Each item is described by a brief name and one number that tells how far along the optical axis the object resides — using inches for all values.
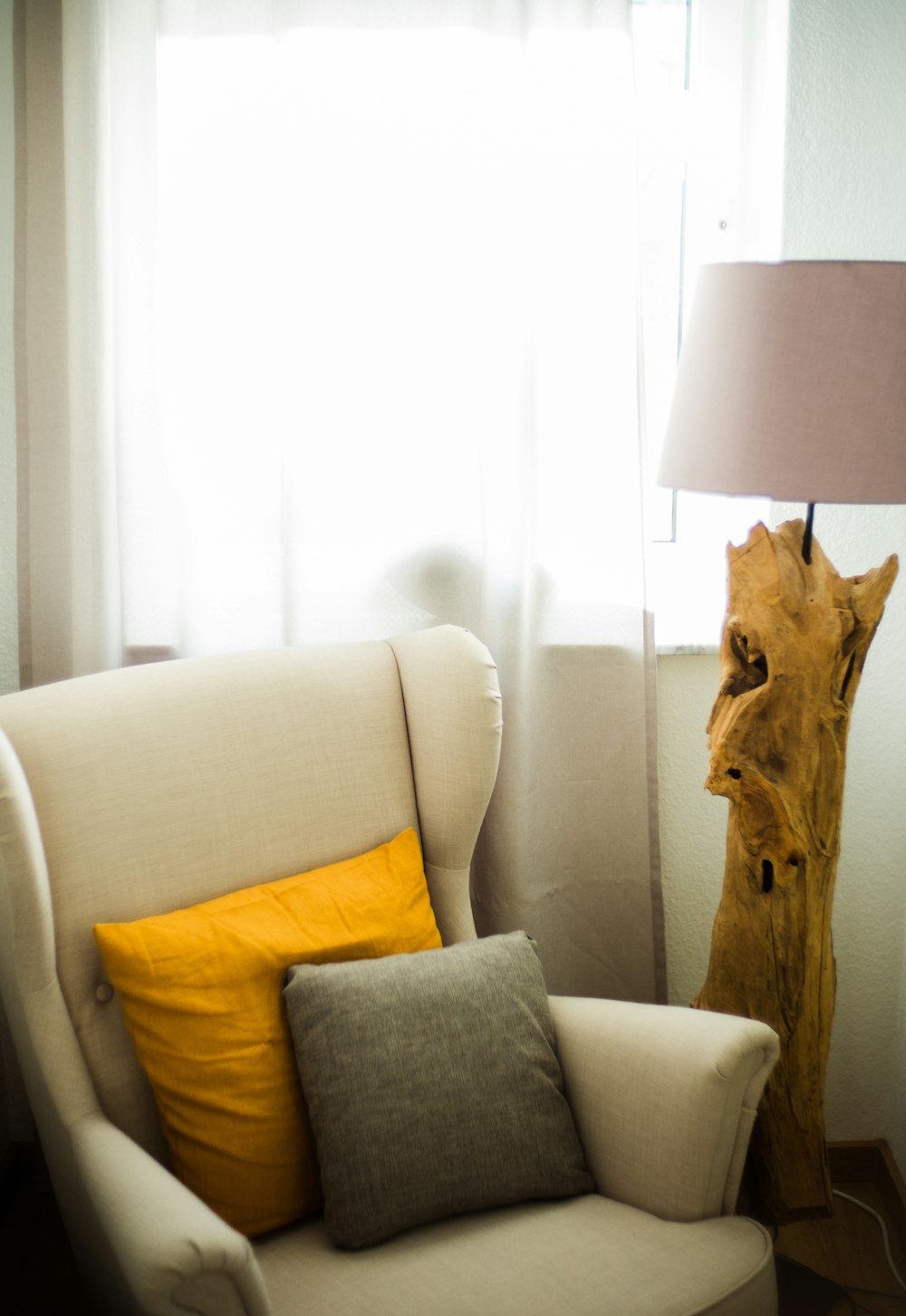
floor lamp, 42.9
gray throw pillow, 45.5
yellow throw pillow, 46.4
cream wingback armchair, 42.3
